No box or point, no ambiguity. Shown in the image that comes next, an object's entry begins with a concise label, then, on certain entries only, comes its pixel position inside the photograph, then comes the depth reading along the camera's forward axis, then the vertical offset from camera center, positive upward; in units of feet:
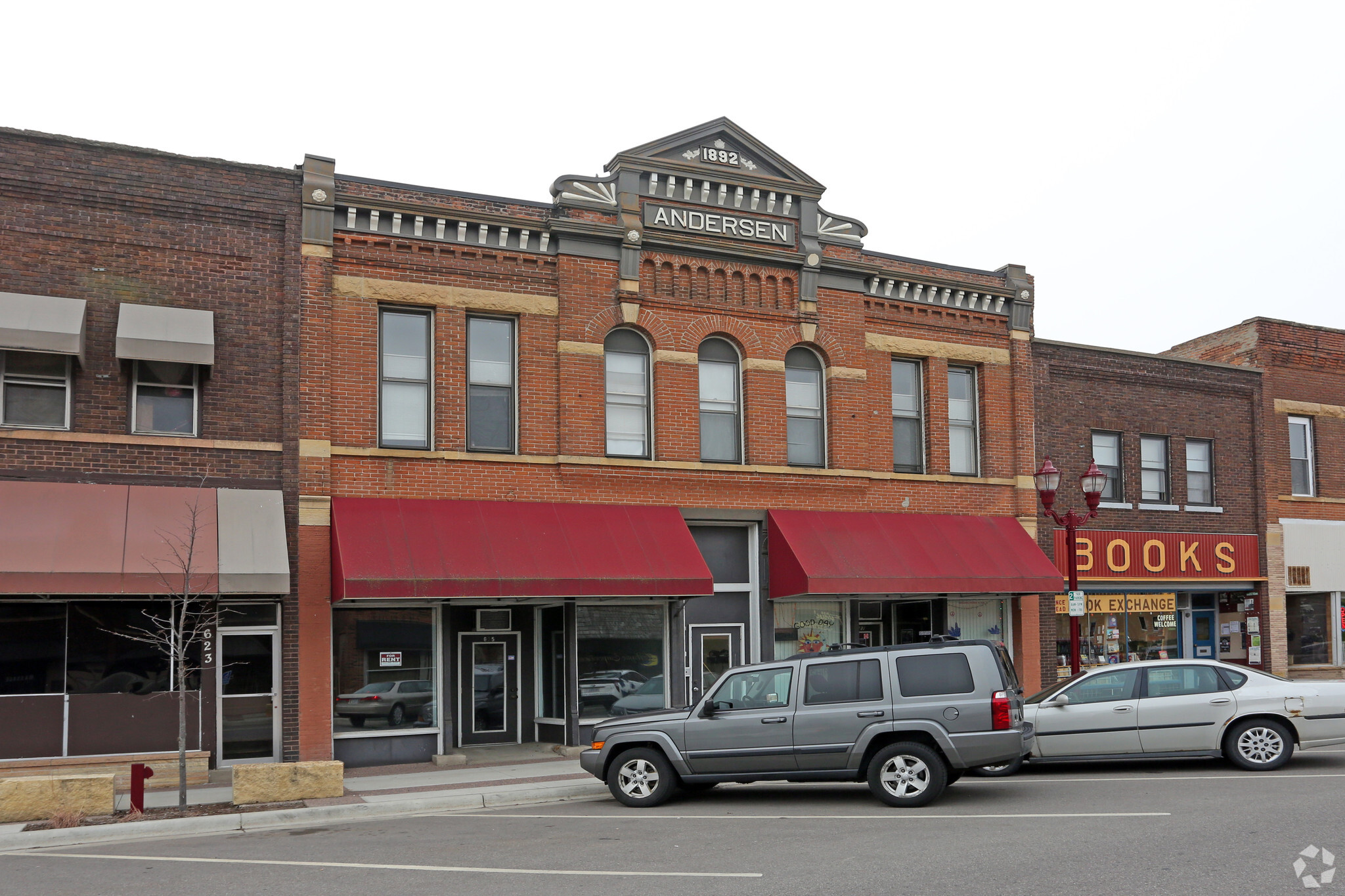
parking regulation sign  62.44 -3.19
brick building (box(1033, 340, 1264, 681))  79.36 +2.59
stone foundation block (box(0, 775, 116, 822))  43.16 -8.79
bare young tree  50.60 -2.43
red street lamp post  64.28 +2.72
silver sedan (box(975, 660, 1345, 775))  47.57 -6.93
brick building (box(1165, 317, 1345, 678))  86.02 +4.13
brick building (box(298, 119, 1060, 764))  58.29 +4.86
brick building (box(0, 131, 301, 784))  51.52 +4.99
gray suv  41.04 -6.42
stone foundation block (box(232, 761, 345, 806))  44.78 -8.75
